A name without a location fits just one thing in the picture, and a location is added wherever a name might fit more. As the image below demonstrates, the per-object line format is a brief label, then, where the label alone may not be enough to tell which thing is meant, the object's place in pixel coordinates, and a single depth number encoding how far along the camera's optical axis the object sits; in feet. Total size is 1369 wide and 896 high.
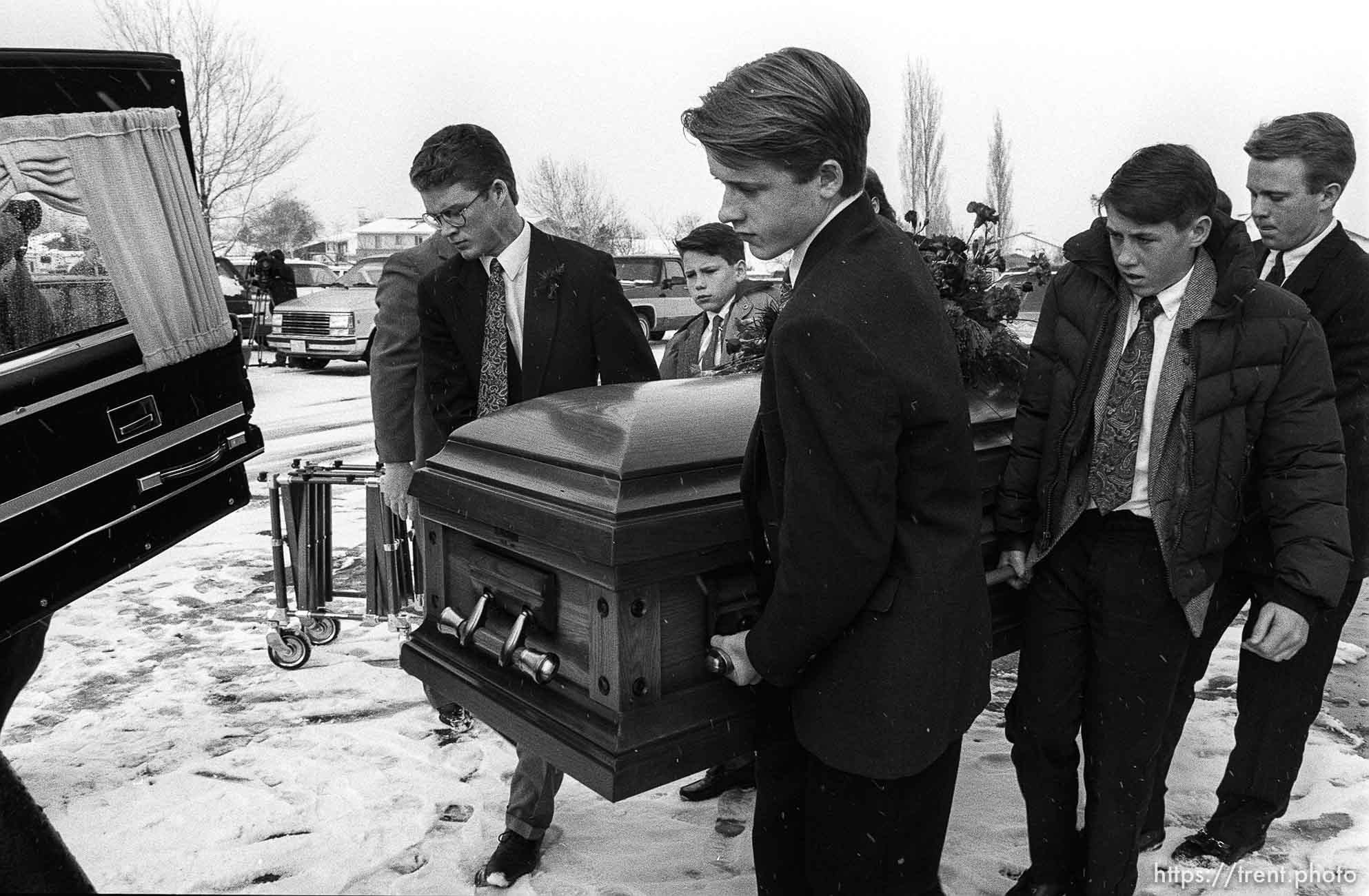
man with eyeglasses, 9.00
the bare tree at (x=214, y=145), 54.19
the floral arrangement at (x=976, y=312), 8.32
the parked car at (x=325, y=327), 45.11
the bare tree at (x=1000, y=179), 105.60
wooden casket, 5.98
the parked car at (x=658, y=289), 62.69
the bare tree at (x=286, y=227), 163.12
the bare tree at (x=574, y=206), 128.88
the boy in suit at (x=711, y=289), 13.98
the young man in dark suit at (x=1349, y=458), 8.73
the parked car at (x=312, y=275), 72.84
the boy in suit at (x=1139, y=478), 7.07
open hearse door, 9.48
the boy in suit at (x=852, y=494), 4.90
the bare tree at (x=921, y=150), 96.32
